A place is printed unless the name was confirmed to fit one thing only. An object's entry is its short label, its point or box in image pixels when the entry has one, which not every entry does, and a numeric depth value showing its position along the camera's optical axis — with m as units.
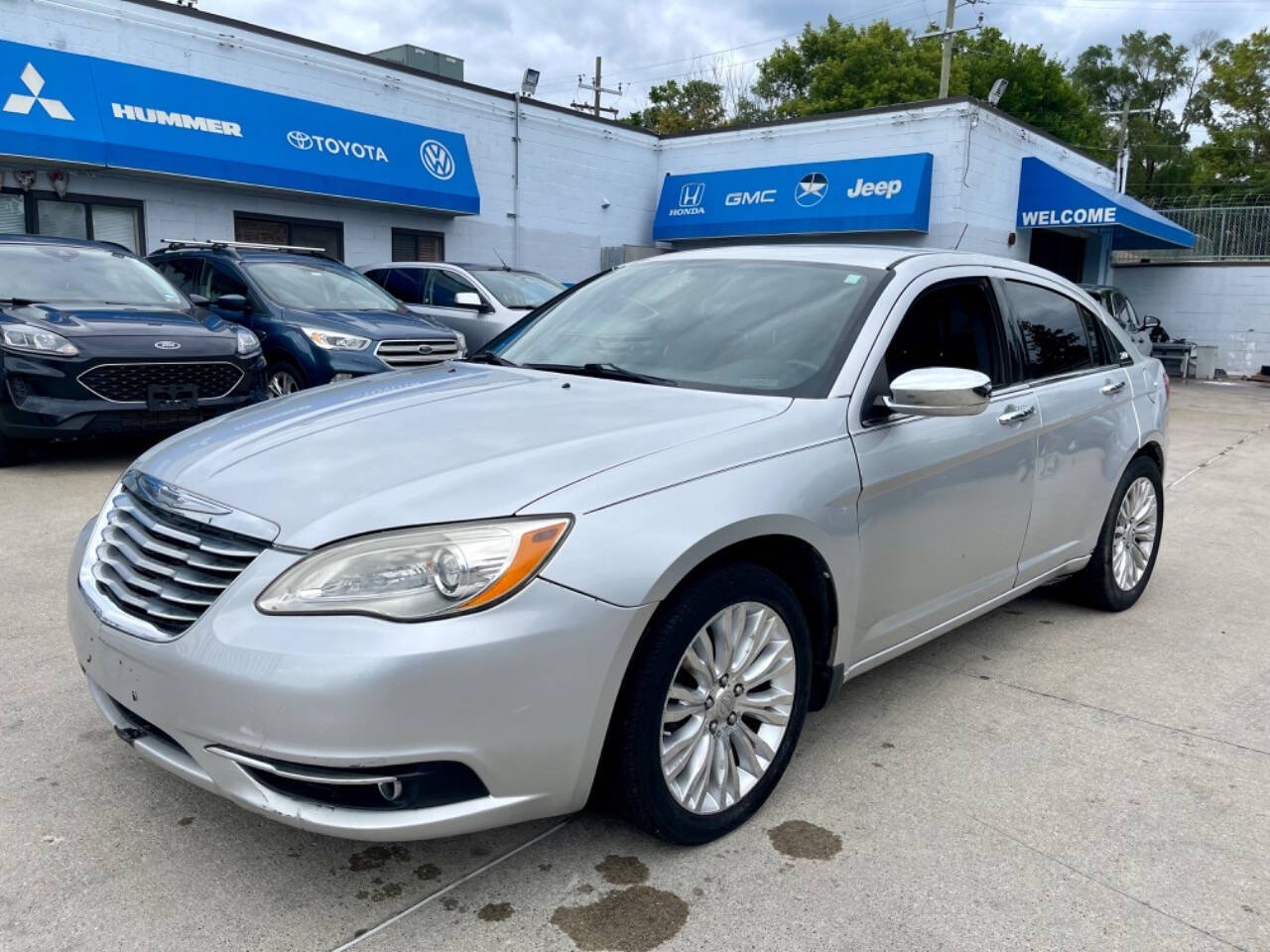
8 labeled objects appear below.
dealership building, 11.83
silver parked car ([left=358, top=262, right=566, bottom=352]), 10.83
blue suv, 8.35
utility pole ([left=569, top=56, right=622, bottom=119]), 39.56
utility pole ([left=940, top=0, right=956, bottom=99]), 27.66
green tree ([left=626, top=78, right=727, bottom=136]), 45.56
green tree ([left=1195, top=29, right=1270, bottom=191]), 49.53
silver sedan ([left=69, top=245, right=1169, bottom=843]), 2.12
